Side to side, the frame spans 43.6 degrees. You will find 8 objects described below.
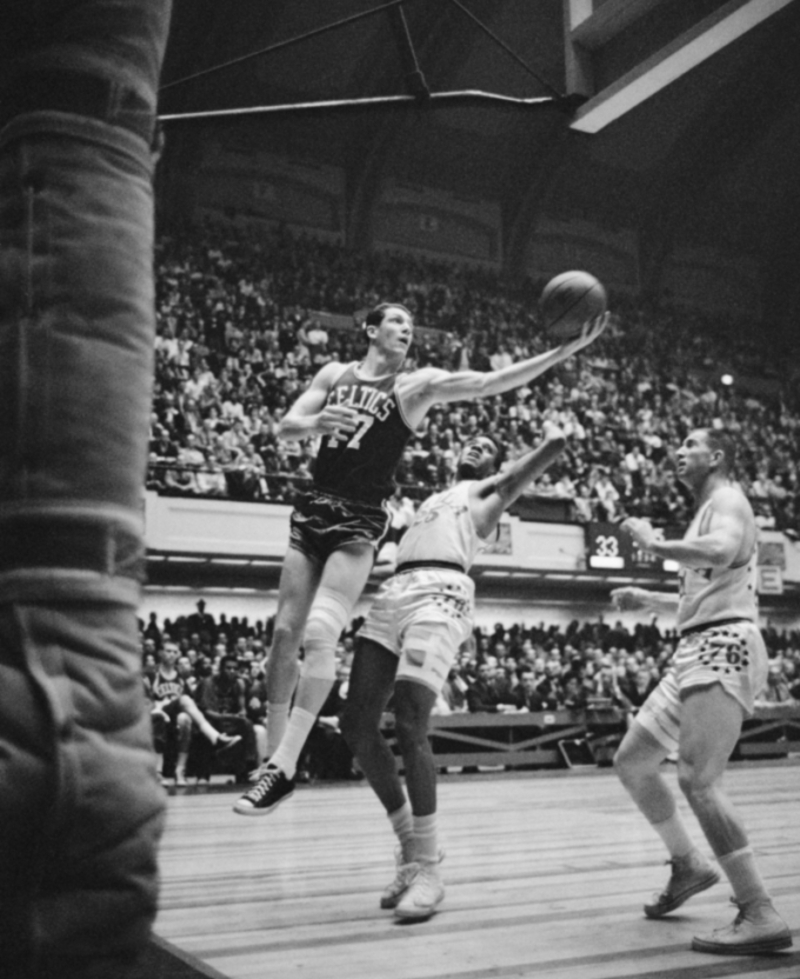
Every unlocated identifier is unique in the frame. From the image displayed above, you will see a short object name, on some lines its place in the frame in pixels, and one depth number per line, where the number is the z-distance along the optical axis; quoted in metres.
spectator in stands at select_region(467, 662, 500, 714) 13.70
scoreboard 19.70
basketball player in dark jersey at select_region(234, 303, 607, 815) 4.09
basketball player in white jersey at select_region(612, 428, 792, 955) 3.55
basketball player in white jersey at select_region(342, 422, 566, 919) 4.16
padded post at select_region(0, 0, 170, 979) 0.83
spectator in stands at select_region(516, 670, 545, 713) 14.00
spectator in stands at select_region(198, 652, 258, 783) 10.95
